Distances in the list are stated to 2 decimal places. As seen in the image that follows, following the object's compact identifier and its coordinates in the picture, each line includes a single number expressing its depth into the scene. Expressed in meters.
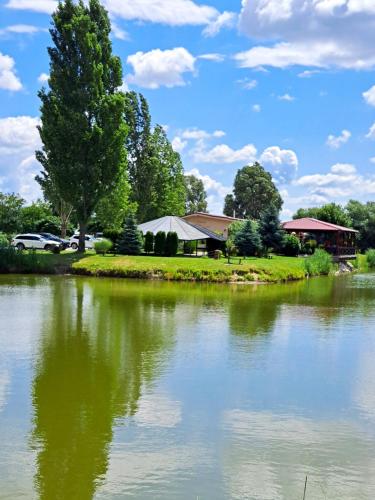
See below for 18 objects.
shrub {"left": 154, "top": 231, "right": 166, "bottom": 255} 45.78
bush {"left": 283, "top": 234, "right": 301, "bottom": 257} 54.62
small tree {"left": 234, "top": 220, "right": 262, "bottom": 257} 49.17
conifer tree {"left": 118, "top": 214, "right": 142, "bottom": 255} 44.66
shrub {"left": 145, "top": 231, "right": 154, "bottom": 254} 45.97
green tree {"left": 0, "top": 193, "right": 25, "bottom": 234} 52.00
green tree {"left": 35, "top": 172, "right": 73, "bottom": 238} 49.28
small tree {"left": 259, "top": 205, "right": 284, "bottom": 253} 53.72
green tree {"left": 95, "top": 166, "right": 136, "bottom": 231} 47.59
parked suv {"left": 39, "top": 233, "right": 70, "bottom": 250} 51.38
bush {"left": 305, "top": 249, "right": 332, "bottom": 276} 47.47
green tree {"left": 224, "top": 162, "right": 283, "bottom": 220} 97.44
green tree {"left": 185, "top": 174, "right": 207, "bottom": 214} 102.51
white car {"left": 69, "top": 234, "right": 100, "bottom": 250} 54.41
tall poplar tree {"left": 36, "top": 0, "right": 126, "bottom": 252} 41.09
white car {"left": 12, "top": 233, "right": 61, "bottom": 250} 49.53
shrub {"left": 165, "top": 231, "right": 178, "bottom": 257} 45.75
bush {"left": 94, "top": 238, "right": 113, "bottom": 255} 43.94
